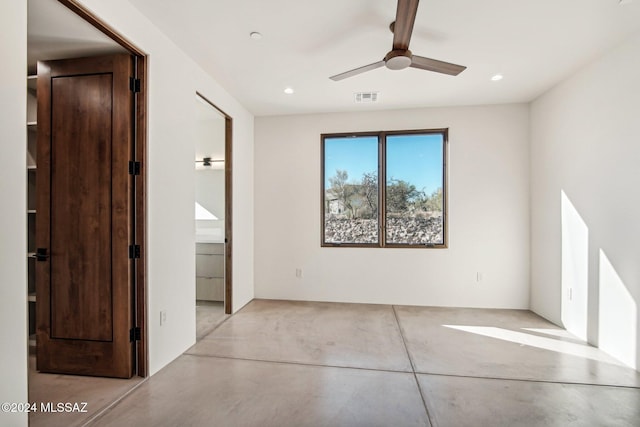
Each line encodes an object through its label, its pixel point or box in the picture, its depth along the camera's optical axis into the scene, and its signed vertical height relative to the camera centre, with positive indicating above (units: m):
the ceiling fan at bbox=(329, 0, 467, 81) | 1.82 +1.20
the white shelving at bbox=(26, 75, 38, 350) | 2.92 +0.19
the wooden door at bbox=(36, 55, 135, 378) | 2.26 -0.03
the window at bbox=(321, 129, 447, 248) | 4.24 +0.33
